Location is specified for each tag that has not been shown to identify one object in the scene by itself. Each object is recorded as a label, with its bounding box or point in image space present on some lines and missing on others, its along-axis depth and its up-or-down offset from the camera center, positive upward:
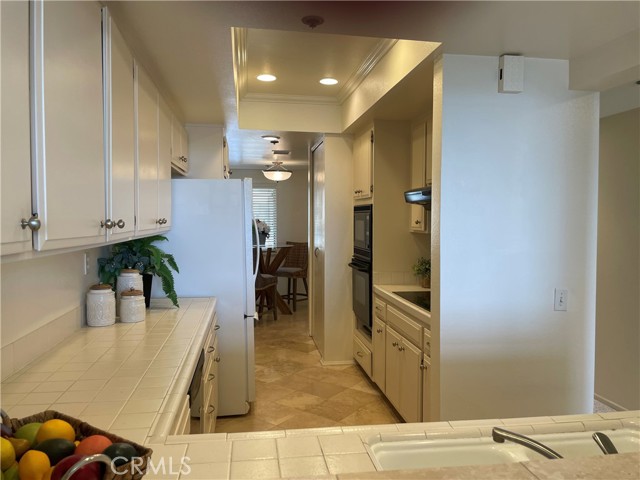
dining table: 6.30 -0.58
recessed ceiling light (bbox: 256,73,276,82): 3.22 +1.15
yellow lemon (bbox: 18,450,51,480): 0.68 -0.39
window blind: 7.26 +0.32
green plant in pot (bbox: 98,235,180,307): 2.28 -0.22
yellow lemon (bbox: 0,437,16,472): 0.68 -0.38
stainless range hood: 2.44 +0.18
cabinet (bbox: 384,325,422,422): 2.54 -0.98
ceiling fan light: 5.57 +0.69
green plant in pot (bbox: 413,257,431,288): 3.26 -0.35
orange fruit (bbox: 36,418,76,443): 0.76 -0.38
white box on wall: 2.02 +0.74
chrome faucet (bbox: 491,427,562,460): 0.84 -0.45
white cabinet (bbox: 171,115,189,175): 2.81 +0.58
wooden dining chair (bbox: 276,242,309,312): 6.52 -0.64
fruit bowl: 0.68 -0.39
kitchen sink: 0.98 -0.54
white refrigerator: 2.97 -0.23
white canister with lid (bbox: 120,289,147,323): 2.20 -0.43
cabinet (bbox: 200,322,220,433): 2.07 -0.88
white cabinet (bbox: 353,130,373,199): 3.55 +0.54
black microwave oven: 3.52 -0.04
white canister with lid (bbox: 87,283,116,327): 2.04 -0.39
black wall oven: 3.52 -0.35
